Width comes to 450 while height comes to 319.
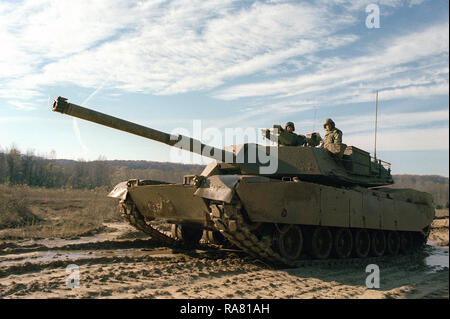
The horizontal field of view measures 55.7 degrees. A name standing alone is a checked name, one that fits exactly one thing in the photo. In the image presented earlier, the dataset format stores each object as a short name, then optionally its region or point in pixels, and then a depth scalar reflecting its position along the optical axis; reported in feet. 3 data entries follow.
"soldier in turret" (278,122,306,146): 35.83
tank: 27.35
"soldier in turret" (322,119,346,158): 35.35
